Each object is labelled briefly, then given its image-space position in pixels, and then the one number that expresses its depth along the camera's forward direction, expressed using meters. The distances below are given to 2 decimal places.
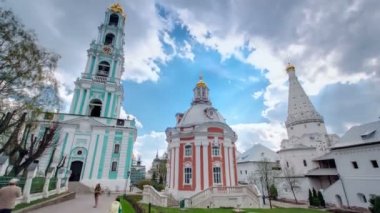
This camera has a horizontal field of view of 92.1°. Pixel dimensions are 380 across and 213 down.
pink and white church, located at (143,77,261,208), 19.33
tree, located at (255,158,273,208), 37.72
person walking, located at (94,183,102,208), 11.72
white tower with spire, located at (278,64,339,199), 38.39
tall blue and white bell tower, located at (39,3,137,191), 26.62
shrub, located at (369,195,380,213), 18.78
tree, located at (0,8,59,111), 10.70
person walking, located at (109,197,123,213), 6.16
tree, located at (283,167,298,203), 36.00
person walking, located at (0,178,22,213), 5.63
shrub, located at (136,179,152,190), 37.92
